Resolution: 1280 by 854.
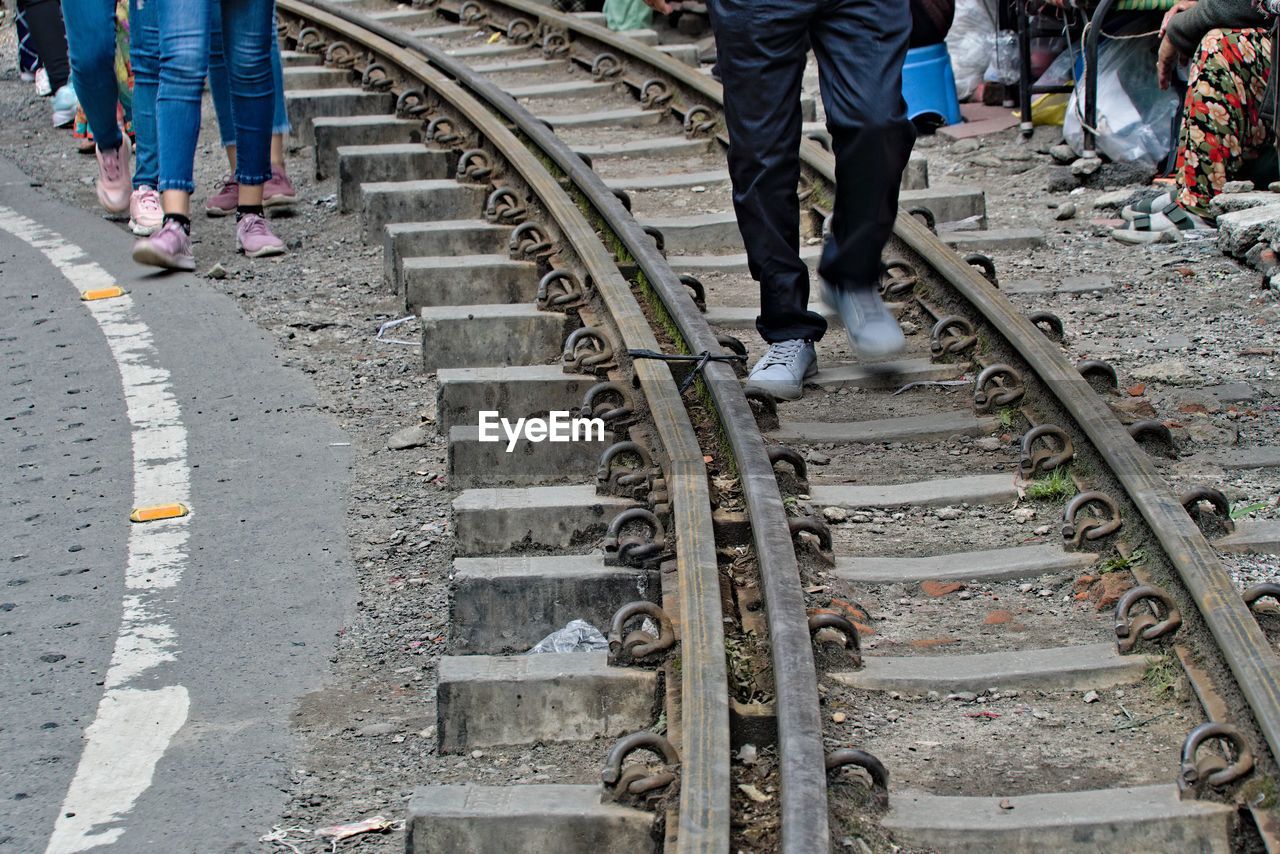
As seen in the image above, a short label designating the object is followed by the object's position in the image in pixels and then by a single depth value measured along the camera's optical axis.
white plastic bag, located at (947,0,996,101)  9.42
